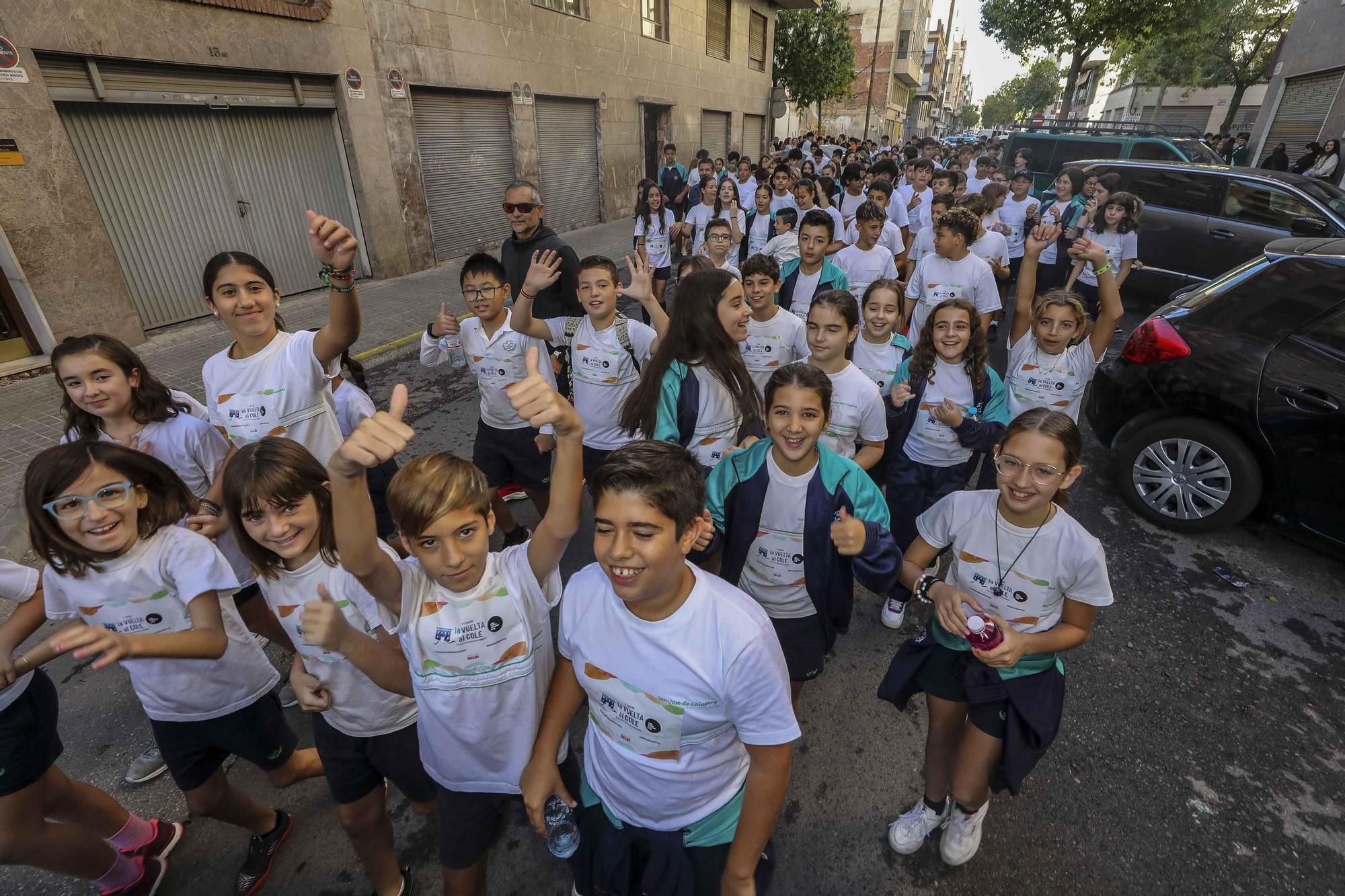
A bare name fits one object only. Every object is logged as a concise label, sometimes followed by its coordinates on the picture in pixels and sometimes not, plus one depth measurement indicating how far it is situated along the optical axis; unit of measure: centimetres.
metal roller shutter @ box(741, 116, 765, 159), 2547
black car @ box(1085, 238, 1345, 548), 353
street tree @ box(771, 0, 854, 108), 2711
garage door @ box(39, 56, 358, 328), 724
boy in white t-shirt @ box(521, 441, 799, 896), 148
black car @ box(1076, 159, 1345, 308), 702
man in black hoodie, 454
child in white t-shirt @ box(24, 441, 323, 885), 182
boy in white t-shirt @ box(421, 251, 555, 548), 354
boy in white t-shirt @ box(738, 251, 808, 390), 370
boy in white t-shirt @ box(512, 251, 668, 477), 338
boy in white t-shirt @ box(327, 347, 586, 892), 163
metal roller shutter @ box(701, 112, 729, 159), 2192
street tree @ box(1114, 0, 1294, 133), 2433
